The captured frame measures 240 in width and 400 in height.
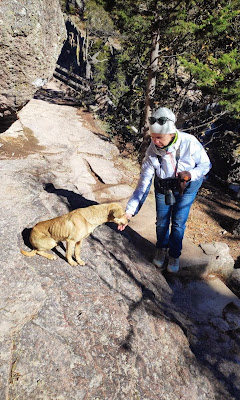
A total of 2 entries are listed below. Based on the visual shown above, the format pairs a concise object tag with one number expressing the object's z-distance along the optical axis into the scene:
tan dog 3.41
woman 3.41
